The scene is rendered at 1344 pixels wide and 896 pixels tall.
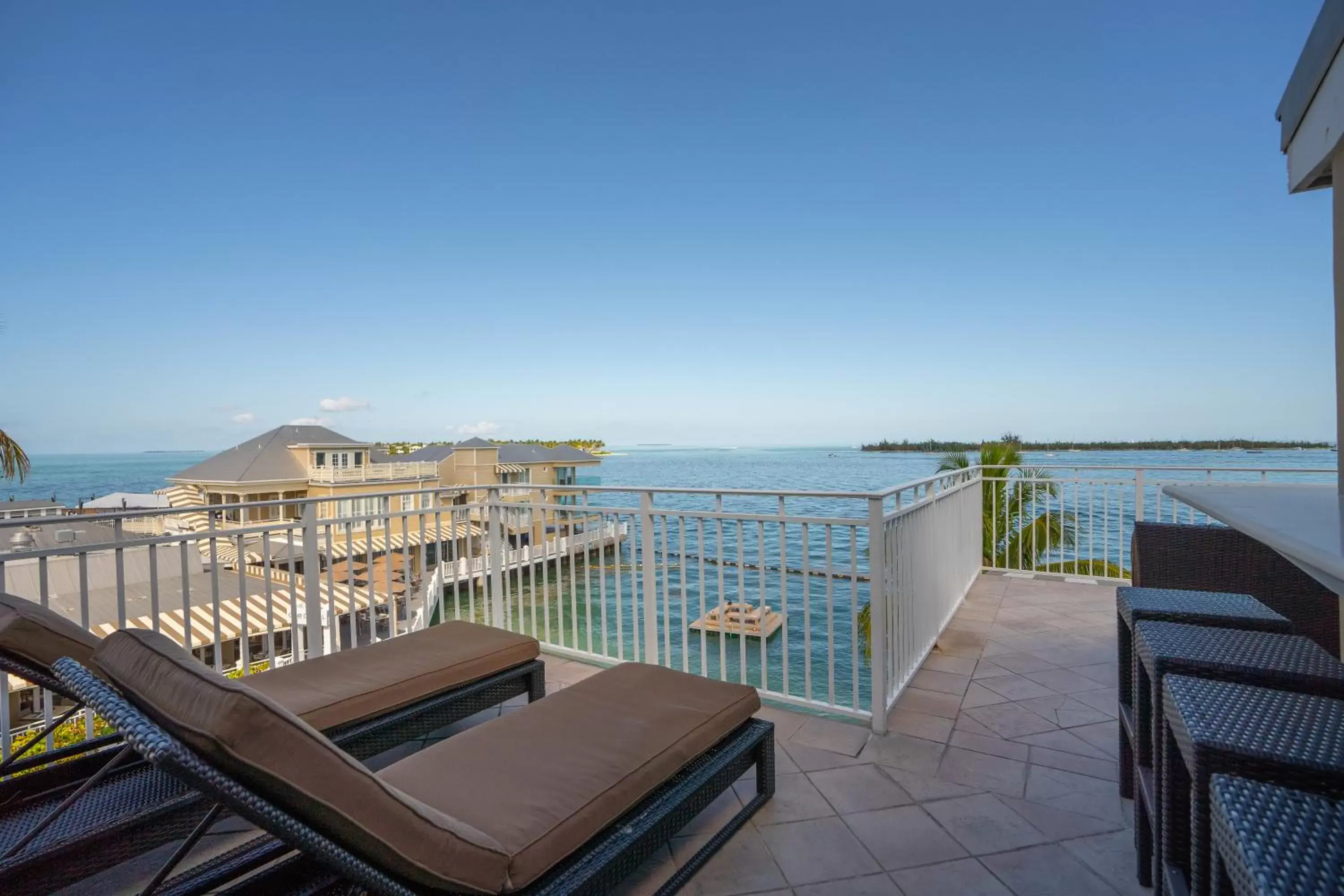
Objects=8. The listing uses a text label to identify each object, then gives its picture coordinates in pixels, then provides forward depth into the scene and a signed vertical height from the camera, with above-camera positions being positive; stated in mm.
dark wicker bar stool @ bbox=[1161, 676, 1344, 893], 953 -541
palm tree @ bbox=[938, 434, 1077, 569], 6398 -923
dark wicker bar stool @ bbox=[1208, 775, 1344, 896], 662 -501
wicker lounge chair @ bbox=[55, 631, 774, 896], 1028 -952
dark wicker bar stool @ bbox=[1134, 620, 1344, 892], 1342 -558
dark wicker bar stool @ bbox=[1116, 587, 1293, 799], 1814 -579
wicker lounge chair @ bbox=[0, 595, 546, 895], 1552 -977
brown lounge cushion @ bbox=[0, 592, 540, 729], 1814 -956
